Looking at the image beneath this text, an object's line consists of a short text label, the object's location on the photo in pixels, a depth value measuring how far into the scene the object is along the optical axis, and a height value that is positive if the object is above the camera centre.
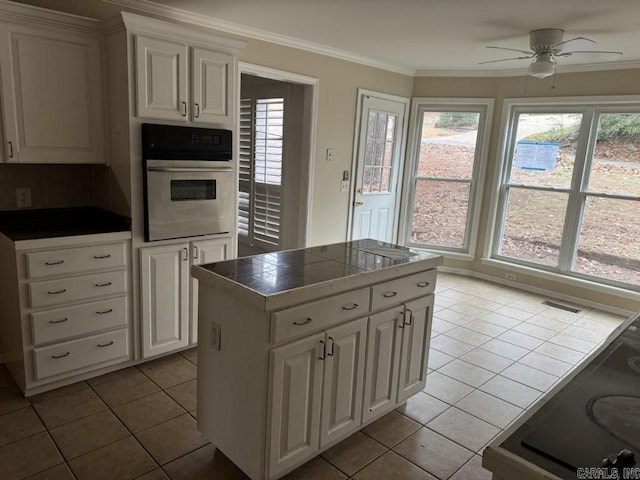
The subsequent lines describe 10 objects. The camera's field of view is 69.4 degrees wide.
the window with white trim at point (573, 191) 4.56 -0.25
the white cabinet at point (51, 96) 2.58 +0.23
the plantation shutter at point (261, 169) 4.76 -0.22
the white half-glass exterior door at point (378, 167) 5.04 -0.14
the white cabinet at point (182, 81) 2.76 +0.39
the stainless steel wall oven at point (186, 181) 2.83 -0.24
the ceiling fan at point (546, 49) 3.37 +0.89
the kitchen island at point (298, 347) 1.85 -0.85
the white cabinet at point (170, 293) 2.99 -0.98
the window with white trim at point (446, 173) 5.45 -0.17
